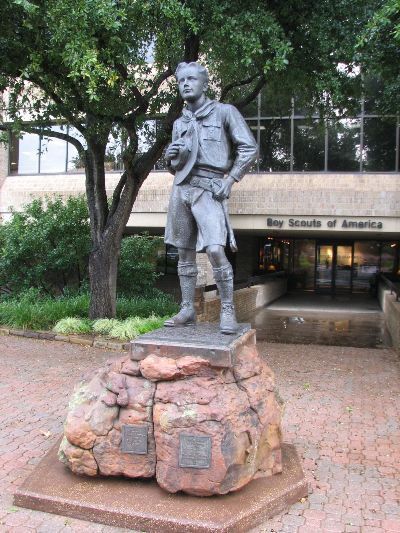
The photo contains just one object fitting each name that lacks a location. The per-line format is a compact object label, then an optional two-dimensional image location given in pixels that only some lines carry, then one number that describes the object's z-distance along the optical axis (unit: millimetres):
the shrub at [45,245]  14047
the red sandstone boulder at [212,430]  3545
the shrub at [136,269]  15000
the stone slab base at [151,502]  3357
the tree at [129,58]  7395
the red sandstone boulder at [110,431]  3723
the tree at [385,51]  6926
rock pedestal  3568
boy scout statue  4543
